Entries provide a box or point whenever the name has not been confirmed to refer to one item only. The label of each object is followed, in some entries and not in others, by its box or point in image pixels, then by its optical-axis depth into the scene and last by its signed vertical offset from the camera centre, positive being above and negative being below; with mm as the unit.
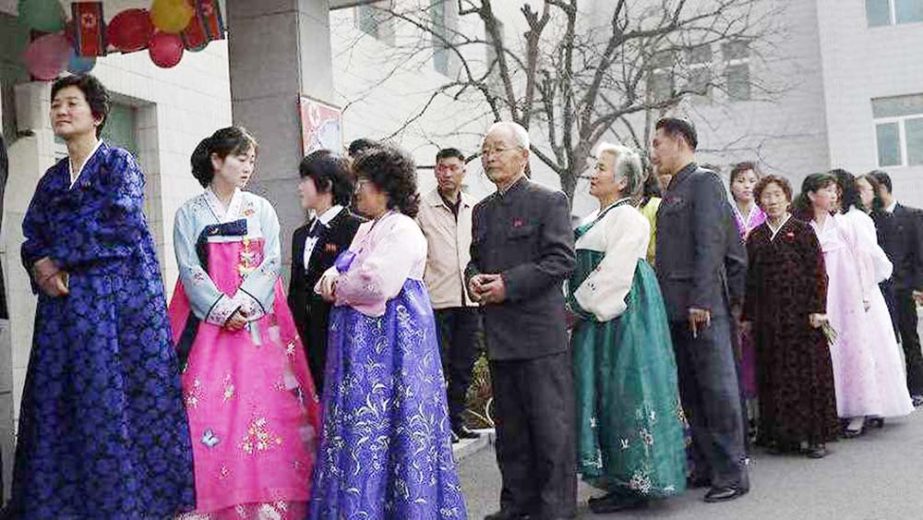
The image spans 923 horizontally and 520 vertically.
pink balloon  6113 +1667
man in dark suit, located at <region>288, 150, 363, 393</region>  4738 +371
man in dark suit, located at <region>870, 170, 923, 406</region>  8445 +212
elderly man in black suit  4539 -118
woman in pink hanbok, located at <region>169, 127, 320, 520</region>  4172 -144
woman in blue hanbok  3793 -95
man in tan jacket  6844 +216
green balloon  6027 +1897
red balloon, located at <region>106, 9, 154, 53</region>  6379 +1862
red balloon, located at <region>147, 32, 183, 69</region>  6367 +1738
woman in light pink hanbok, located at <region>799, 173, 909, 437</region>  6836 -225
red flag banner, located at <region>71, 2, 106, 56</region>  6196 +1837
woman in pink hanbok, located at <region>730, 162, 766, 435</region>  6637 +500
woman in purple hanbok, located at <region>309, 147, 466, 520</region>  3980 -328
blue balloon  6344 +1679
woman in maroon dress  6176 -324
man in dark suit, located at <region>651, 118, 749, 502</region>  5105 -52
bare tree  9258 +2515
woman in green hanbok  4914 -312
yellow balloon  5988 +1834
